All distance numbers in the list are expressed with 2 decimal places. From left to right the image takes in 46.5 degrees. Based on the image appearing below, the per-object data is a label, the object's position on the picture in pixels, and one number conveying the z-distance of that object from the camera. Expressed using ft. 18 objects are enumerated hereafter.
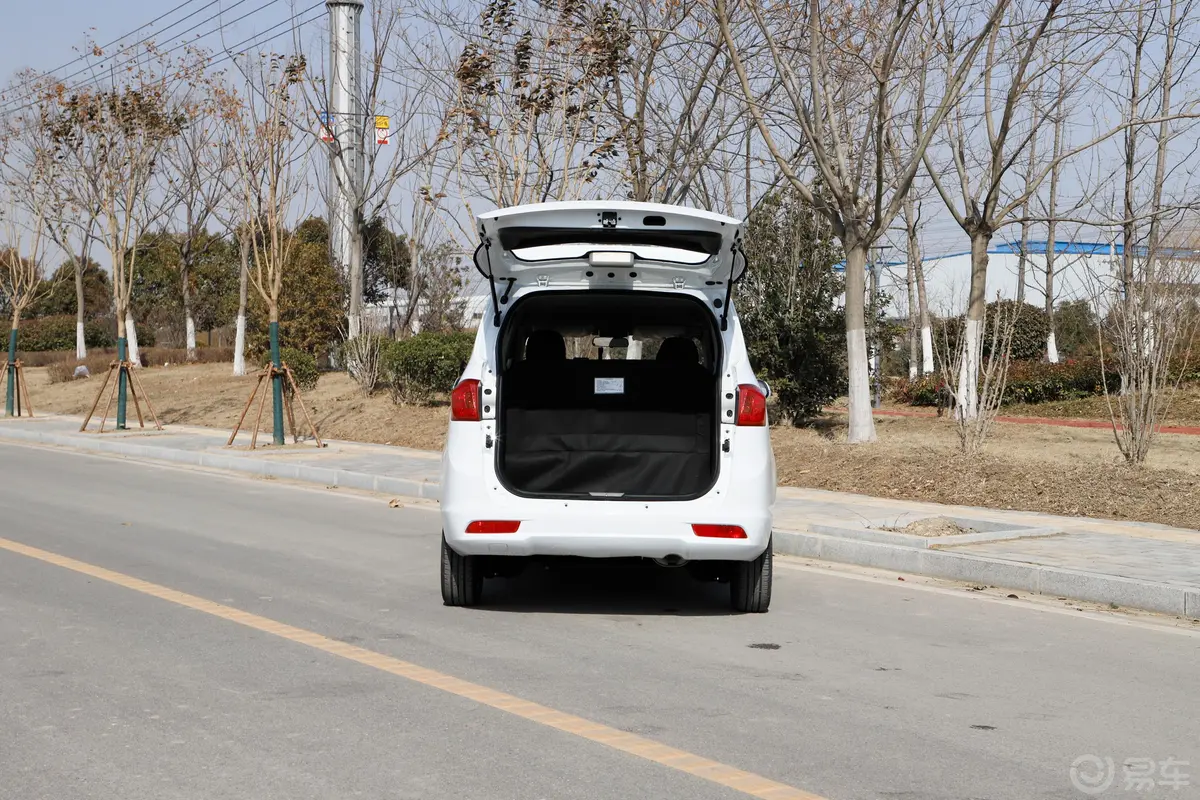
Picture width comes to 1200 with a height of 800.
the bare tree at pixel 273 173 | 64.80
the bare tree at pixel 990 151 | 54.65
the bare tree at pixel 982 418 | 48.52
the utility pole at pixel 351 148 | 92.22
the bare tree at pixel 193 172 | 108.99
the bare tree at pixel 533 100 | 65.10
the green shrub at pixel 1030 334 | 103.60
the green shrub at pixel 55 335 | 181.78
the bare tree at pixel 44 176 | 116.47
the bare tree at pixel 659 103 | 63.36
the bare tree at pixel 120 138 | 99.91
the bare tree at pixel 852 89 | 52.60
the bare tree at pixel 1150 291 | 45.93
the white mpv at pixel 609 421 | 25.23
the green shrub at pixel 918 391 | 85.15
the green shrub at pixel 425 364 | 74.95
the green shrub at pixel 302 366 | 84.64
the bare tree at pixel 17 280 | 92.27
